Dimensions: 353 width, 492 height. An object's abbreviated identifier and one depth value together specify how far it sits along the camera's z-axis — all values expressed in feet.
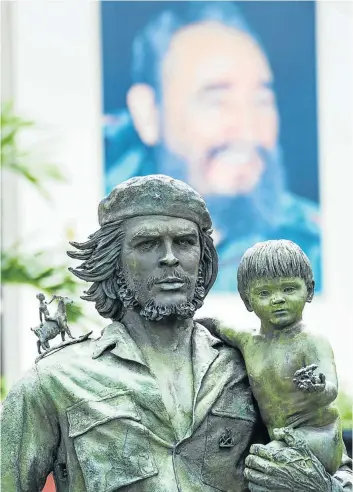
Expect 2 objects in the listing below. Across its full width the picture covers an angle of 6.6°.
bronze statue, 39.99
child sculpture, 39.82
